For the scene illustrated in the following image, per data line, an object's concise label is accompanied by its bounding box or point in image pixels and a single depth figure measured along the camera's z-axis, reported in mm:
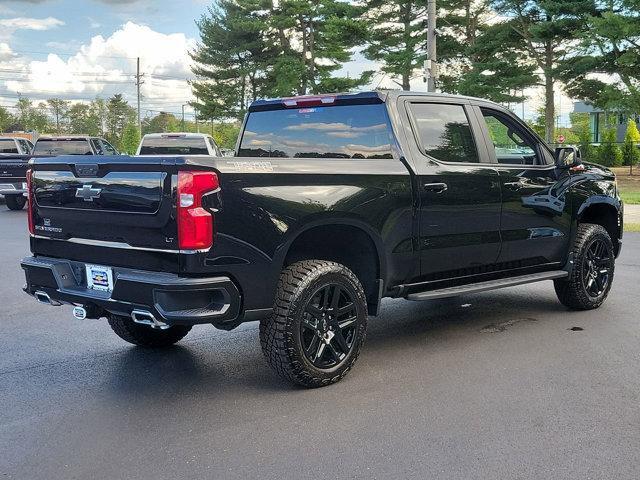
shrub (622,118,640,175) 41312
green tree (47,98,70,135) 119688
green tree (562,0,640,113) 26438
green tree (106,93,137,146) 120750
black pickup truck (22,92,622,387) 4098
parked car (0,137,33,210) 19438
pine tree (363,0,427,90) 37938
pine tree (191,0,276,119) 47219
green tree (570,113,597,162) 40906
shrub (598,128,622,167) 41438
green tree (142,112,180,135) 115788
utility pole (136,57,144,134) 72125
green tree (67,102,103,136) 116000
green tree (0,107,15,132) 99750
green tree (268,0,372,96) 40594
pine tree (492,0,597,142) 29875
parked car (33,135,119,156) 19359
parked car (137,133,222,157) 15273
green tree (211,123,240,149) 66762
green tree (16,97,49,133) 111000
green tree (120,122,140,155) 68075
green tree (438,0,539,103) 33469
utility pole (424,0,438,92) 17625
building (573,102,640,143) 62144
